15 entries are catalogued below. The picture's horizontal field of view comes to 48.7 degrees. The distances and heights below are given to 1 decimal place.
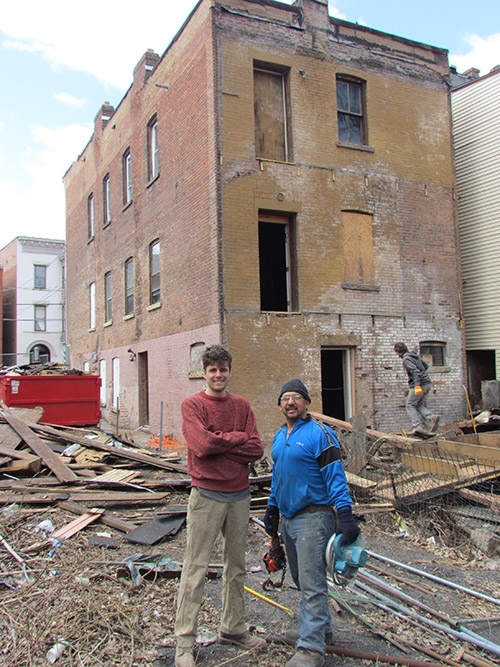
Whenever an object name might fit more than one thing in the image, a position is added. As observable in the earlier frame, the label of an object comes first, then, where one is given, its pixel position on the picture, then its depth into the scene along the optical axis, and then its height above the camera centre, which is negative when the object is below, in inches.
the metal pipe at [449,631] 152.2 -76.9
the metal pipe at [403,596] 169.5 -75.3
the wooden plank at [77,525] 220.2 -62.2
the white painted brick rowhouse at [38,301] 1651.1 +229.3
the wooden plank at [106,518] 232.7 -62.9
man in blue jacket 136.4 -35.4
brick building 490.6 +155.5
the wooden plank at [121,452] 327.6 -48.3
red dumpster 486.9 -17.4
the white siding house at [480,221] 610.5 +164.2
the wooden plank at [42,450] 290.7 -43.2
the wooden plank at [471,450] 300.5 -48.6
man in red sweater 141.5 -32.3
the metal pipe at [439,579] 188.2 -78.3
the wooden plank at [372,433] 332.8 -42.7
